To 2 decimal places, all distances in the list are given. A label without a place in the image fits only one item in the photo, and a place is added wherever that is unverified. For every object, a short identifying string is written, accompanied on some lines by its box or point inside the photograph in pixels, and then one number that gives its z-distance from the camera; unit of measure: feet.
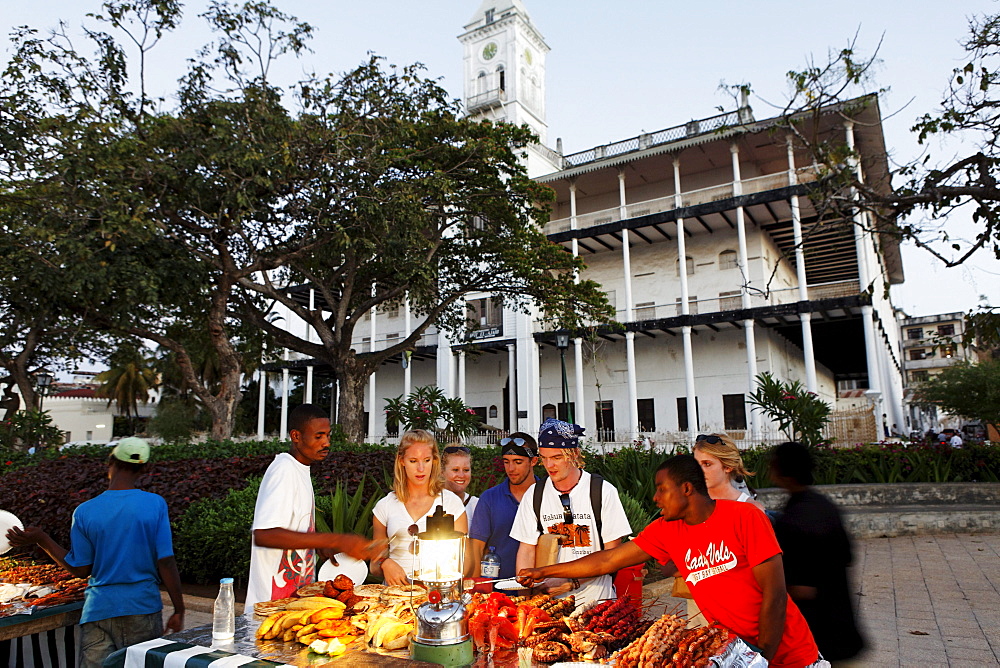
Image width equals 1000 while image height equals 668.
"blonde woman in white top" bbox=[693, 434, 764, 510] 11.83
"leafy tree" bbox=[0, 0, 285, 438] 37.63
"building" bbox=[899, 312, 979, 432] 202.30
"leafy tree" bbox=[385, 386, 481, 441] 46.93
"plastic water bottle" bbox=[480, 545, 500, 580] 11.07
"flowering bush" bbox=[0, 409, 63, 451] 51.07
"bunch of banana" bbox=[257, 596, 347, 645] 8.66
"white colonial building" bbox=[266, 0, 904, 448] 78.48
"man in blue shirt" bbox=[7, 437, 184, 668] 10.54
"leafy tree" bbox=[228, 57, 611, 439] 42.86
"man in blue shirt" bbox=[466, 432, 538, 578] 12.48
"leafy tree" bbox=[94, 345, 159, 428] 143.33
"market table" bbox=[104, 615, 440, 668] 7.30
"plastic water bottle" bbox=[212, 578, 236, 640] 8.48
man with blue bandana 11.33
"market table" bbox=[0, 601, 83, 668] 11.96
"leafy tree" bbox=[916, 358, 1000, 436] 97.60
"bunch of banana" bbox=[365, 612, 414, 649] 8.55
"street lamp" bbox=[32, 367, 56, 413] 64.77
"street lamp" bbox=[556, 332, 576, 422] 53.98
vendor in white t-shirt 9.71
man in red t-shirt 7.79
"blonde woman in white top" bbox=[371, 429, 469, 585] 11.77
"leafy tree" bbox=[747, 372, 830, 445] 38.37
